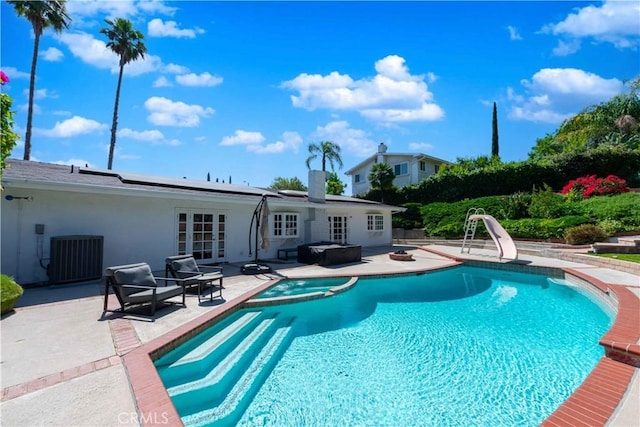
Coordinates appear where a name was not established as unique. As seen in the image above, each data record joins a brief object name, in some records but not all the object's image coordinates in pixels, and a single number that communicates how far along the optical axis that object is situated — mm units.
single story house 7914
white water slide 13172
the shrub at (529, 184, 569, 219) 17141
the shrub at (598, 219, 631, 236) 14055
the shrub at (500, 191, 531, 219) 18847
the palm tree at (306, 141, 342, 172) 37906
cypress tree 40625
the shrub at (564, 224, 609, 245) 14023
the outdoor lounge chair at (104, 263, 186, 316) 5629
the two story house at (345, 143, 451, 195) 31828
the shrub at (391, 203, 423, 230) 24670
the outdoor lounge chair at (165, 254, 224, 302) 6860
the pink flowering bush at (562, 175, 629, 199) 17609
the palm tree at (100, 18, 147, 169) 23625
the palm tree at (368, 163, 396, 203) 28542
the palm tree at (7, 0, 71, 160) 18422
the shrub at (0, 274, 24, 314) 5410
